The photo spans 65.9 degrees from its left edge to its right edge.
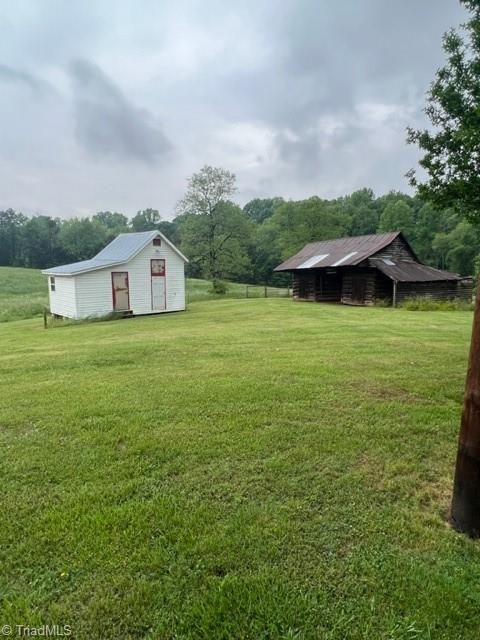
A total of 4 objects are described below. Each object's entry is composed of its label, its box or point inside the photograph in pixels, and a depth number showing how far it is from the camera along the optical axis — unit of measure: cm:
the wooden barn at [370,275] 2208
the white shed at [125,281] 1764
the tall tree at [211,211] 3556
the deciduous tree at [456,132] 613
